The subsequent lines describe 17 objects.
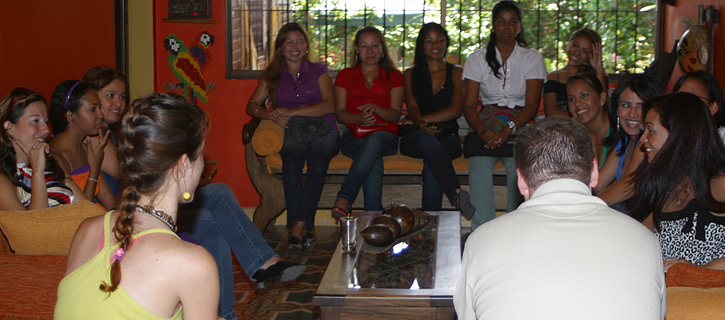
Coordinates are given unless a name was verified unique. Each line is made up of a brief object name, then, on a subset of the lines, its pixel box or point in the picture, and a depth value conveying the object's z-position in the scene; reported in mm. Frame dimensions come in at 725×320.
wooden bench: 4773
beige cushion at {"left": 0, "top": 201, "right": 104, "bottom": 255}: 2275
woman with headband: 3197
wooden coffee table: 2314
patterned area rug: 3414
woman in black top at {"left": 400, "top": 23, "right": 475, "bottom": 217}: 4586
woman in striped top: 2725
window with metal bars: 5684
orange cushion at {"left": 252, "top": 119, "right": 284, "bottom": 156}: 4750
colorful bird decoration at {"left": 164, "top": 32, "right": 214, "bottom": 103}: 5488
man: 1392
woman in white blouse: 4543
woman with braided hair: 1426
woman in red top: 4656
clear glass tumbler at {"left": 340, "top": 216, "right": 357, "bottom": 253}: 2875
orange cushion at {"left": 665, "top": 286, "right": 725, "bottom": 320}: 1684
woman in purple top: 4676
